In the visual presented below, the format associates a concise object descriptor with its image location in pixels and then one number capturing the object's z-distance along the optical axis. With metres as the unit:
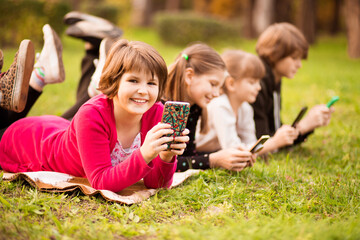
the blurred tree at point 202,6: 25.39
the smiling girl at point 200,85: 3.01
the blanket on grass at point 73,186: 2.42
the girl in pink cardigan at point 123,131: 2.32
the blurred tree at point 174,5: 22.72
